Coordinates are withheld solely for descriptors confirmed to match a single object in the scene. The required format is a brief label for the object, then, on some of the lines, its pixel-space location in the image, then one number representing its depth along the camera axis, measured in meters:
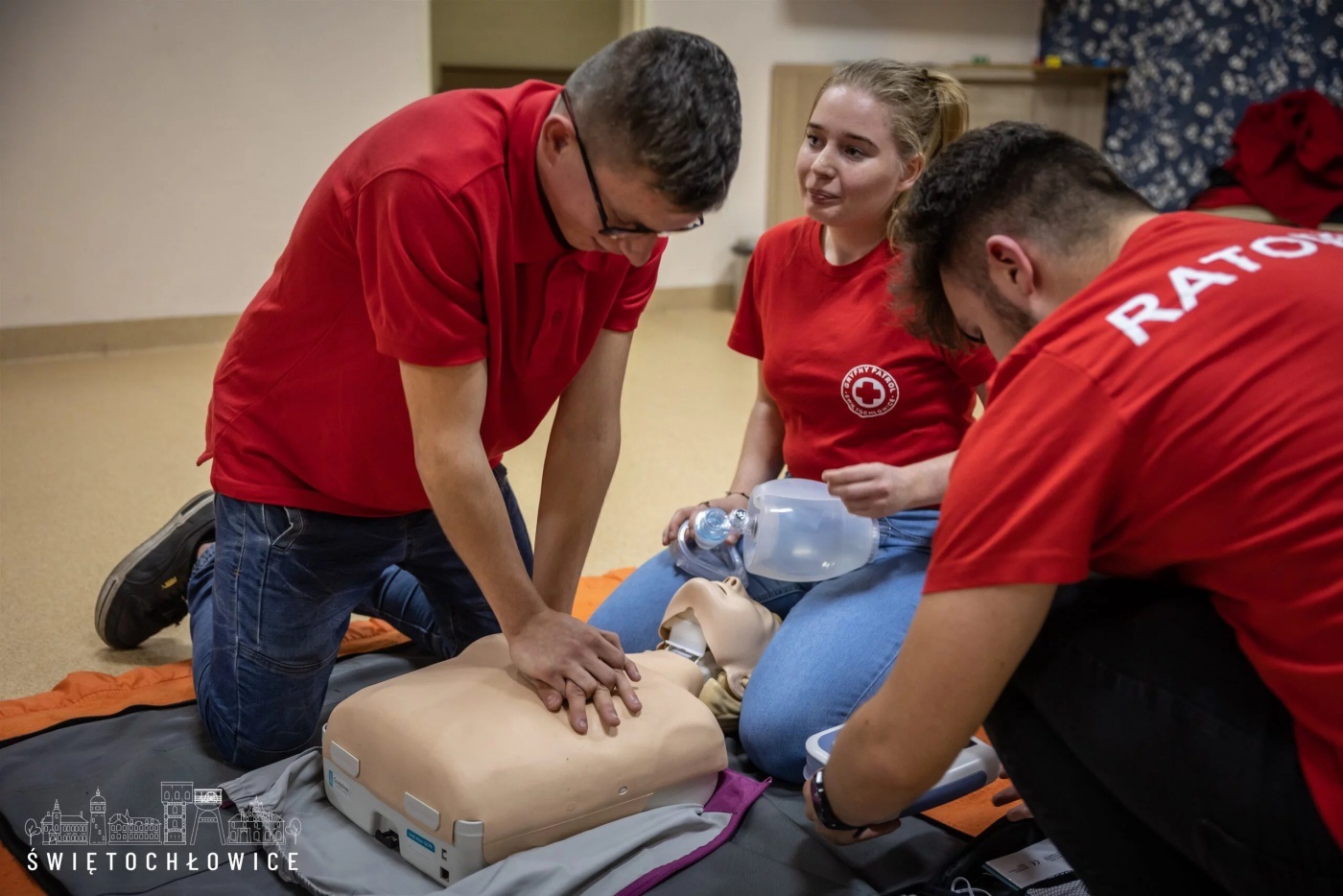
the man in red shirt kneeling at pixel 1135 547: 0.94
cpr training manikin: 1.28
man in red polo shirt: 1.22
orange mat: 1.59
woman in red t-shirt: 1.60
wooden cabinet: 5.41
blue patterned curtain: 5.02
